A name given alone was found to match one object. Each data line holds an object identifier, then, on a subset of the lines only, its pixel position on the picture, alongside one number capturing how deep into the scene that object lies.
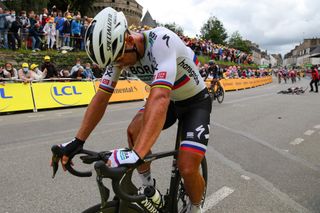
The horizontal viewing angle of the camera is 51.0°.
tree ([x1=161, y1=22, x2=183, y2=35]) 90.10
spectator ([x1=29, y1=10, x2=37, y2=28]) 15.76
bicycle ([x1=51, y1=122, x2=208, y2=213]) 1.92
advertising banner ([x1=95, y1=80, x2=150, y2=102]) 14.17
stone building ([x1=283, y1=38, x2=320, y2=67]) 129.50
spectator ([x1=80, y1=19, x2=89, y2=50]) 17.66
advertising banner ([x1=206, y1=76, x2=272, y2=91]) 23.48
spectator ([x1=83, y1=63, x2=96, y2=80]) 14.08
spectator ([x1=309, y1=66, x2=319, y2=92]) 23.38
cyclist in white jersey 2.22
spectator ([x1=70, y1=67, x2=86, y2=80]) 13.56
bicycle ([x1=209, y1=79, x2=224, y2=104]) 14.19
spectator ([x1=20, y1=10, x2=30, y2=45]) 15.75
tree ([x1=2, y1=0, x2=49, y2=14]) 37.59
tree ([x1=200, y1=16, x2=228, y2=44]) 85.38
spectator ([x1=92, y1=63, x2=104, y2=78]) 15.02
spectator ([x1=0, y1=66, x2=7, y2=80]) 11.64
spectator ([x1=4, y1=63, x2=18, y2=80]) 11.66
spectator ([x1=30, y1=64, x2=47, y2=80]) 12.00
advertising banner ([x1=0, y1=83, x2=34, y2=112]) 10.54
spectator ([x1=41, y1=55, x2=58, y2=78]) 12.77
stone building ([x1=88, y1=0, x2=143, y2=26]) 60.53
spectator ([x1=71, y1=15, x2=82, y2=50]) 17.20
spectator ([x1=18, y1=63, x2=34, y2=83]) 11.45
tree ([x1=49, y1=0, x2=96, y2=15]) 43.34
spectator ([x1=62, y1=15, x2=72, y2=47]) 16.92
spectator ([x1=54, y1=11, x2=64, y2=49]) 16.86
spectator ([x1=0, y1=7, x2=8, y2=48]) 14.83
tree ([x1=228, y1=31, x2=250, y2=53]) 97.19
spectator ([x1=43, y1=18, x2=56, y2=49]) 16.36
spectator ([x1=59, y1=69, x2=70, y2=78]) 13.52
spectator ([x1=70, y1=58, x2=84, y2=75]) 13.57
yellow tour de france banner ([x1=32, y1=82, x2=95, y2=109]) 11.52
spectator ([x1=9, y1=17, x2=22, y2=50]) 15.03
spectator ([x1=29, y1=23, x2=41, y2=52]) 15.81
